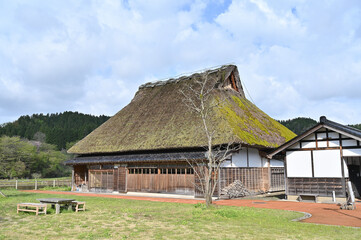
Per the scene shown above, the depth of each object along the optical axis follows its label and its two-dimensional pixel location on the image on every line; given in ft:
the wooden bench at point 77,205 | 37.50
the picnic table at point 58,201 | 35.78
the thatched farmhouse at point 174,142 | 61.26
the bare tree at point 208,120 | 55.62
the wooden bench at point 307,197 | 47.92
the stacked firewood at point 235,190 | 57.06
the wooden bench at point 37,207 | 34.66
